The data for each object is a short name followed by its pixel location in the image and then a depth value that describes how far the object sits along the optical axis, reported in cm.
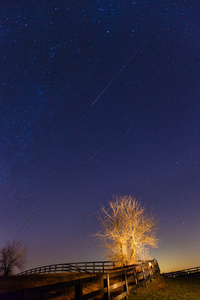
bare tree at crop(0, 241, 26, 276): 3597
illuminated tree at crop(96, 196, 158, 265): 1875
